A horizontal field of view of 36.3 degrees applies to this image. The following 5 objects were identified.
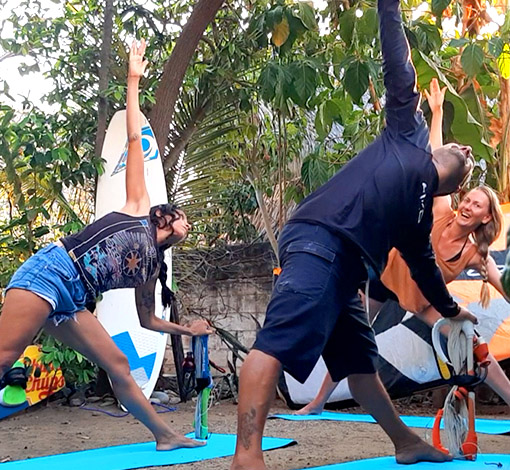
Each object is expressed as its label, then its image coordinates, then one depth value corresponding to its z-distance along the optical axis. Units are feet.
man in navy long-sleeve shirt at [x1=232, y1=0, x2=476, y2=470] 7.47
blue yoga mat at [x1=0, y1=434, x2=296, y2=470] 10.72
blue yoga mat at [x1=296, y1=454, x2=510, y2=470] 9.39
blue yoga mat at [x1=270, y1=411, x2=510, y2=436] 13.92
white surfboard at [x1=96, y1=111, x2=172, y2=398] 18.15
